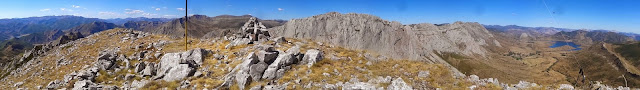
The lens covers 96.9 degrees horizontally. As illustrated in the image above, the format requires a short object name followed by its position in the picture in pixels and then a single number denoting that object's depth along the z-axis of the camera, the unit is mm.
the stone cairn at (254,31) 32838
